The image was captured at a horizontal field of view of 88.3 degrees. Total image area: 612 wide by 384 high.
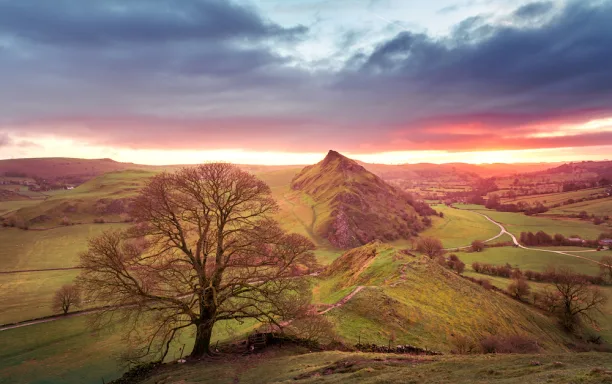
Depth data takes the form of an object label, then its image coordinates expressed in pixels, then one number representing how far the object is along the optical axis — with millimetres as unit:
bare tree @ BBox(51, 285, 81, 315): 63781
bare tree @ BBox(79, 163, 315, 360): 27344
